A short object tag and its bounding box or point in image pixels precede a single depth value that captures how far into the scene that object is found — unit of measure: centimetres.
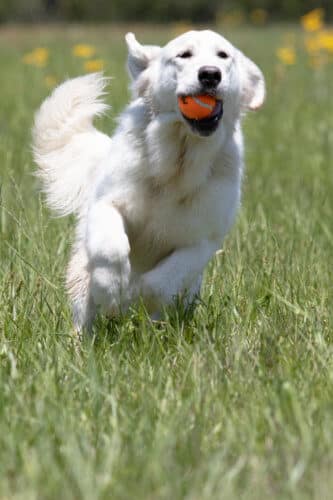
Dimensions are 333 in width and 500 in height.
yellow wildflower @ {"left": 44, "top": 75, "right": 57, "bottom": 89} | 1847
